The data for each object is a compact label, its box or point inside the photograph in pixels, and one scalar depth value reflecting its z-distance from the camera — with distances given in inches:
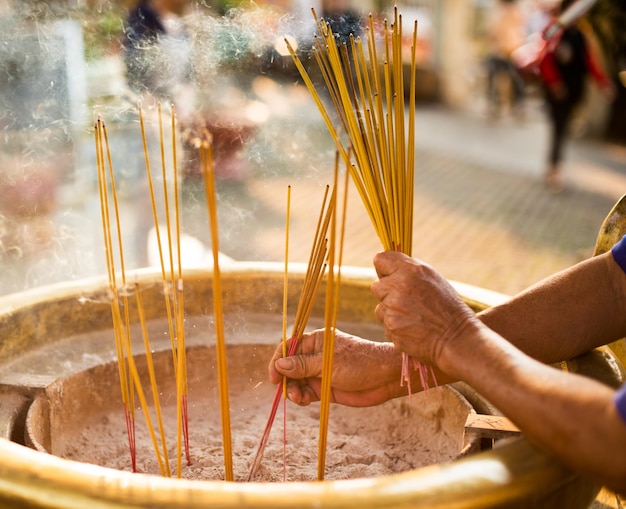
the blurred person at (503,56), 386.0
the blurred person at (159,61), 81.9
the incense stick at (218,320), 37.1
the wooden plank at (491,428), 45.8
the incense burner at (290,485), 32.6
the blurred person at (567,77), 226.2
